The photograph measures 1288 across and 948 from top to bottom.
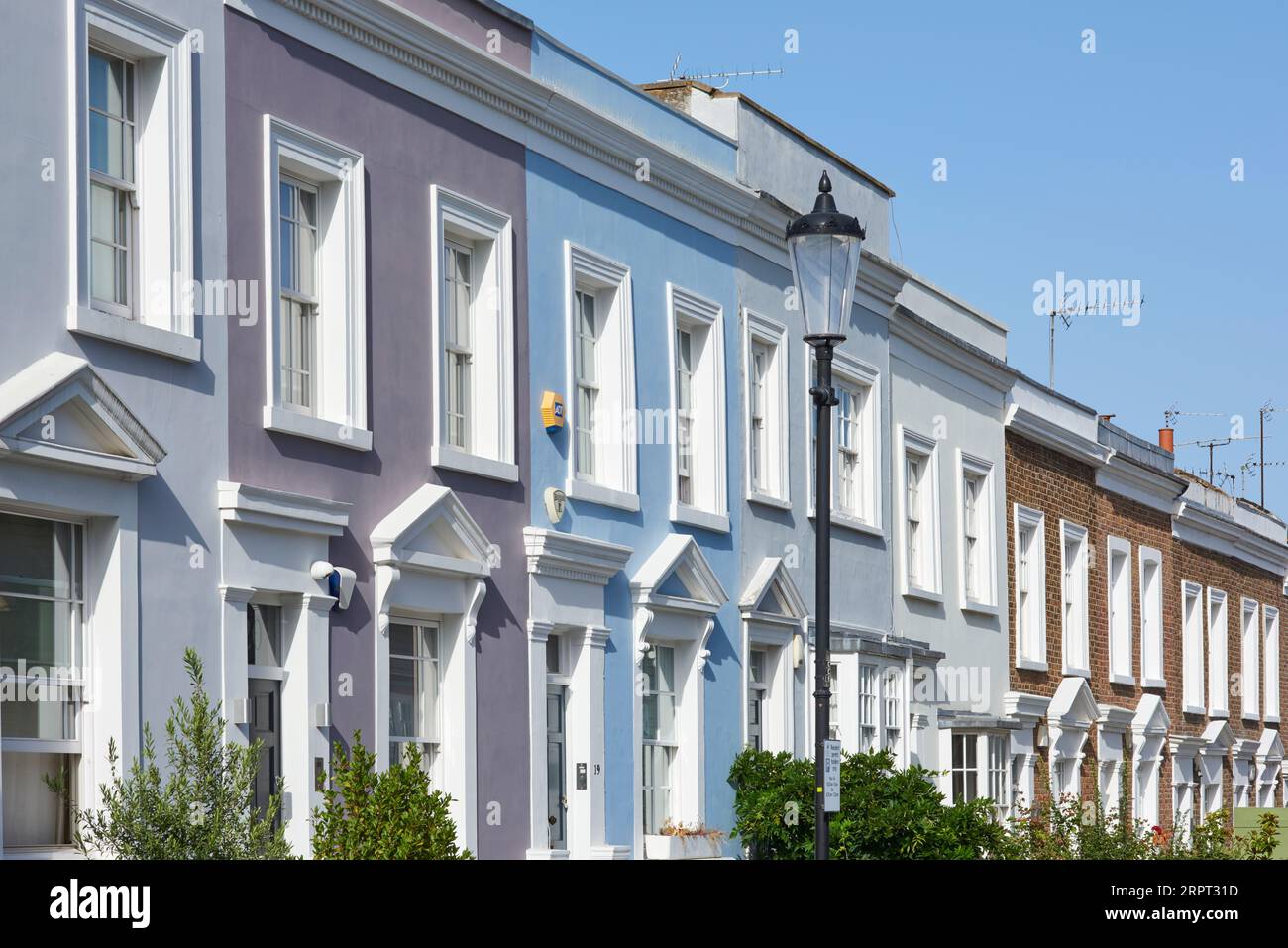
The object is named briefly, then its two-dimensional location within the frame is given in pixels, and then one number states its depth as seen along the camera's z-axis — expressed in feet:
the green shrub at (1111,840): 72.18
